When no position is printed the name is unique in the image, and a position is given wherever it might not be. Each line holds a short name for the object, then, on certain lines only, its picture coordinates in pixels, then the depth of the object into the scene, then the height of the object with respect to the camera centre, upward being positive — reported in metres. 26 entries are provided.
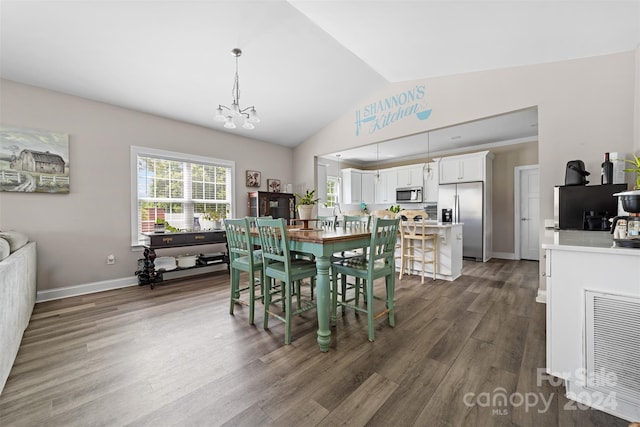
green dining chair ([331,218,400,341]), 2.10 -0.50
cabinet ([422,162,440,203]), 6.27 +0.65
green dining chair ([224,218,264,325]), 2.38 -0.47
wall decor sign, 3.78 +1.61
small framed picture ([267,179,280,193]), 5.46 +0.56
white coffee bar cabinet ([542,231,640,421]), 1.23 -0.58
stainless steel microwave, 6.55 +0.43
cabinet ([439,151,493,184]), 5.48 +0.98
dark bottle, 2.34 +0.37
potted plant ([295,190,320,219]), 2.72 +0.02
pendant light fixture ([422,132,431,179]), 5.82 +1.00
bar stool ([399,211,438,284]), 3.88 -0.50
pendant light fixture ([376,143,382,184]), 7.34 +1.01
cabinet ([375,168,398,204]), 7.11 +0.70
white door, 5.43 -0.07
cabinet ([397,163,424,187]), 6.59 +0.93
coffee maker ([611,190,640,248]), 1.27 -0.07
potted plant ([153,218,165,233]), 3.77 -0.23
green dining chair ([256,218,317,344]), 2.04 -0.49
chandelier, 2.65 +1.03
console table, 3.62 -0.47
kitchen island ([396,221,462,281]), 3.91 -0.62
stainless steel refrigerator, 5.43 +0.00
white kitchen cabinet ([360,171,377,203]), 7.59 +0.71
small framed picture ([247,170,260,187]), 5.12 +0.67
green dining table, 1.95 -0.40
